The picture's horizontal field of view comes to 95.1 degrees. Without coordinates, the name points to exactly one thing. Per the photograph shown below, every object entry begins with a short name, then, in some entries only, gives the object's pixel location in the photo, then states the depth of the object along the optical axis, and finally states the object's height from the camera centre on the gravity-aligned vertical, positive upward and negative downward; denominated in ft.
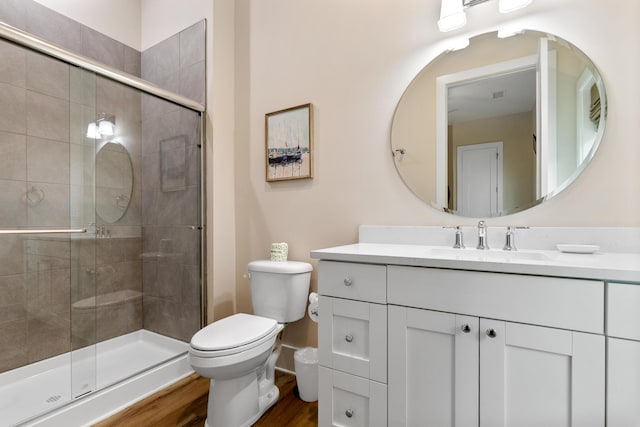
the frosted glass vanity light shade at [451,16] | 4.51 +3.05
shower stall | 5.48 -0.41
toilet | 4.30 -2.04
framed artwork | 6.04 +1.48
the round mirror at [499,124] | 4.01 +1.35
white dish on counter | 3.61 -0.46
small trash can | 5.33 -3.03
